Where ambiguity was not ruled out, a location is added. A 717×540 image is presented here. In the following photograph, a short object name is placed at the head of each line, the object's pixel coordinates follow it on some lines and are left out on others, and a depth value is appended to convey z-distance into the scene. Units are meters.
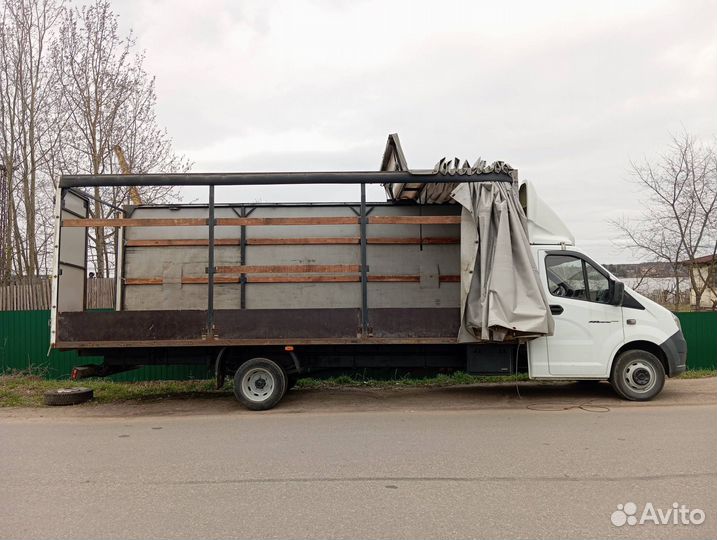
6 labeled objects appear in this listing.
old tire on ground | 9.32
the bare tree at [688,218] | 16.91
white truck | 8.23
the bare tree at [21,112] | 15.10
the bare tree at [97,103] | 15.14
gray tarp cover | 7.98
